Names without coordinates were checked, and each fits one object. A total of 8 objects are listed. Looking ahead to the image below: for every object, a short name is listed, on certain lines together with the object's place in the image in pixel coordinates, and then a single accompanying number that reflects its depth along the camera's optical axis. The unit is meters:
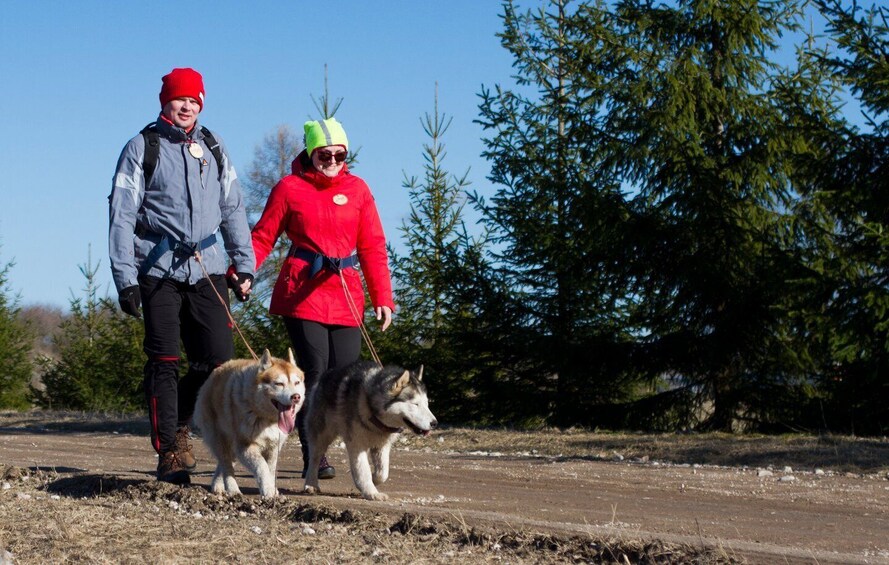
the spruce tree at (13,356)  28.90
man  7.20
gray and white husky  6.96
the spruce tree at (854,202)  11.81
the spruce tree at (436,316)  17.41
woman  7.93
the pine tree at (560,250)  15.59
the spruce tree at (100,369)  25.05
